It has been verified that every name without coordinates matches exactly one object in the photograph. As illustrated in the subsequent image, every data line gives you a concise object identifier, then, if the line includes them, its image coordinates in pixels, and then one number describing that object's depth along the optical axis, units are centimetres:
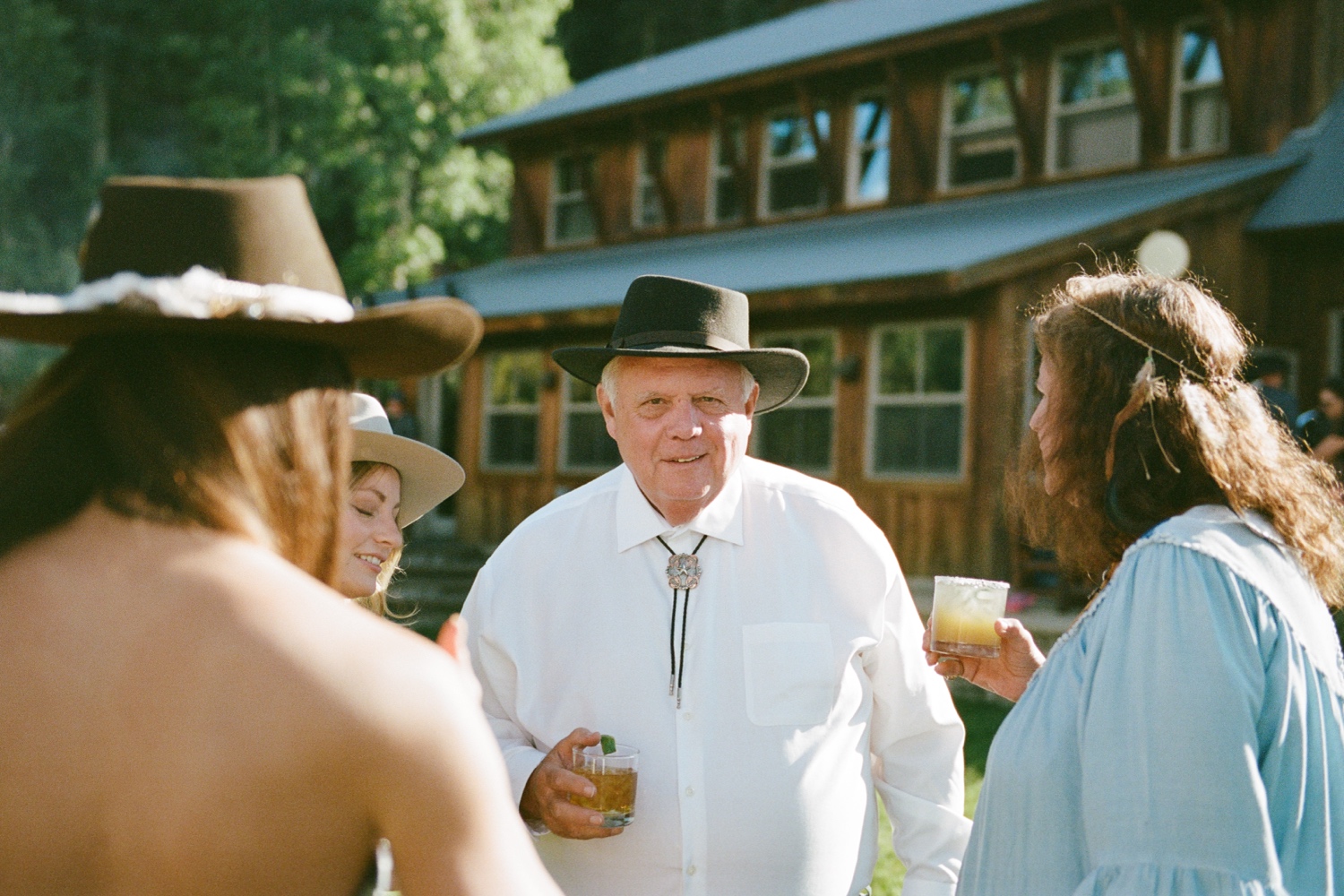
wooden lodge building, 1168
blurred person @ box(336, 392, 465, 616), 298
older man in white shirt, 268
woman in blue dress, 180
